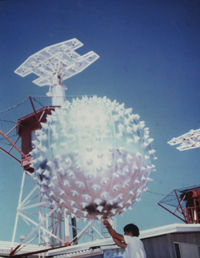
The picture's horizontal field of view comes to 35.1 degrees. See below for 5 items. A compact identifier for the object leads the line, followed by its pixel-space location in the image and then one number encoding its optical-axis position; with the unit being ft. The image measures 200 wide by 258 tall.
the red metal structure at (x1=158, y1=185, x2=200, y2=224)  60.34
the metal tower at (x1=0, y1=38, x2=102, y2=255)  47.42
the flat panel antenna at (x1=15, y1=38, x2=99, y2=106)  49.47
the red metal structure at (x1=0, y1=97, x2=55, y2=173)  48.14
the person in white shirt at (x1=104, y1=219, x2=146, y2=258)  11.94
